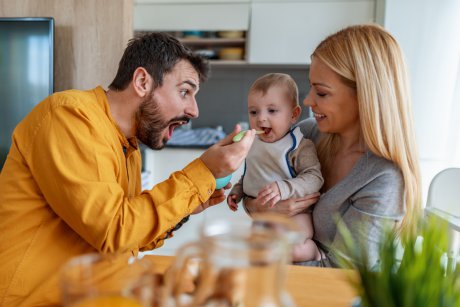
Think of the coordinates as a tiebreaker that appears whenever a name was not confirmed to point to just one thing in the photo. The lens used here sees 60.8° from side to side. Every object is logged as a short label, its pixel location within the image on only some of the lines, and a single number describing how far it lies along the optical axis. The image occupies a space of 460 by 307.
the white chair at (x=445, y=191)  1.47
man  0.95
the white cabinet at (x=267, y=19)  3.14
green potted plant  0.44
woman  1.13
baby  1.38
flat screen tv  1.94
